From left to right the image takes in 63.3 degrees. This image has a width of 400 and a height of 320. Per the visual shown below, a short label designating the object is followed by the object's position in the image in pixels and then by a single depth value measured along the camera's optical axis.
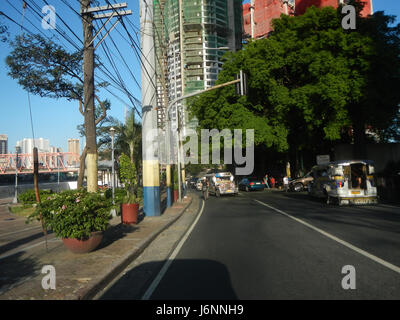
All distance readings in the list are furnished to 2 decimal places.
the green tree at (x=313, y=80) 22.69
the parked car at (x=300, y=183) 30.52
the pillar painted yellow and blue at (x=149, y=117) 14.59
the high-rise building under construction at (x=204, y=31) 102.31
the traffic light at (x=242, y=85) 13.84
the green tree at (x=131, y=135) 31.11
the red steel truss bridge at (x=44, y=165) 93.31
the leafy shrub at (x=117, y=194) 19.24
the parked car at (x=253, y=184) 36.55
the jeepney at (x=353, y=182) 16.27
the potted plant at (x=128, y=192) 12.38
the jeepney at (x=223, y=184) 28.67
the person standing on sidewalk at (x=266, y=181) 40.40
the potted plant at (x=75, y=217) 7.16
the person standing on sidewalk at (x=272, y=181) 40.31
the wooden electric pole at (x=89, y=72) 11.56
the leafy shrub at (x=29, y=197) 21.70
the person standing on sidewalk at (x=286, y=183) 32.03
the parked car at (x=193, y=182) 58.51
